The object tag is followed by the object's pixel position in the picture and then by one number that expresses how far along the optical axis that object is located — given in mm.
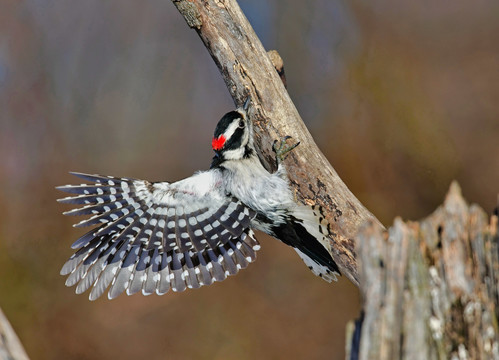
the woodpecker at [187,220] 6031
